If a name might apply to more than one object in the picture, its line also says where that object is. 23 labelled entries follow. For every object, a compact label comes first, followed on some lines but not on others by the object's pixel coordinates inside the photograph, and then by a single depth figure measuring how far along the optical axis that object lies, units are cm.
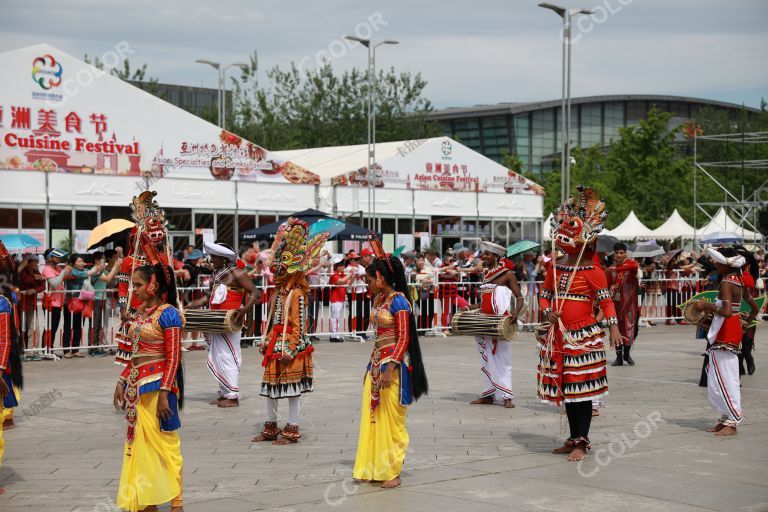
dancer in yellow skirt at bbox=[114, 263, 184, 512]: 666
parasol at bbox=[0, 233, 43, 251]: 1867
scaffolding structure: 4228
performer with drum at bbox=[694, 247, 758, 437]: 1009
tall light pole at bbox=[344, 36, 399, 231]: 3222
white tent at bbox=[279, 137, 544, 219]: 3388
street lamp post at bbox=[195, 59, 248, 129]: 4272
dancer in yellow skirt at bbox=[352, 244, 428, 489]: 783
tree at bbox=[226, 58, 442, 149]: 6431
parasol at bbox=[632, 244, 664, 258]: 2484
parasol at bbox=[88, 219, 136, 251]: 1806
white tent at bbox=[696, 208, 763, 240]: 4053
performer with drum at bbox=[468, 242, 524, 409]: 1196
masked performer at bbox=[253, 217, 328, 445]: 949
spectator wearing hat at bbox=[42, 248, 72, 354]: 1658
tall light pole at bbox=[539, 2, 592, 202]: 2707
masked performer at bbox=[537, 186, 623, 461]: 893
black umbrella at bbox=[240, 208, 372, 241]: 2198
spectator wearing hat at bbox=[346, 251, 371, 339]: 2025
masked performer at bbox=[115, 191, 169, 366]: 1105
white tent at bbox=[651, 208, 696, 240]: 4078
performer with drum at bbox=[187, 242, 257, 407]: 1193
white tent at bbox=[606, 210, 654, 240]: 4128
